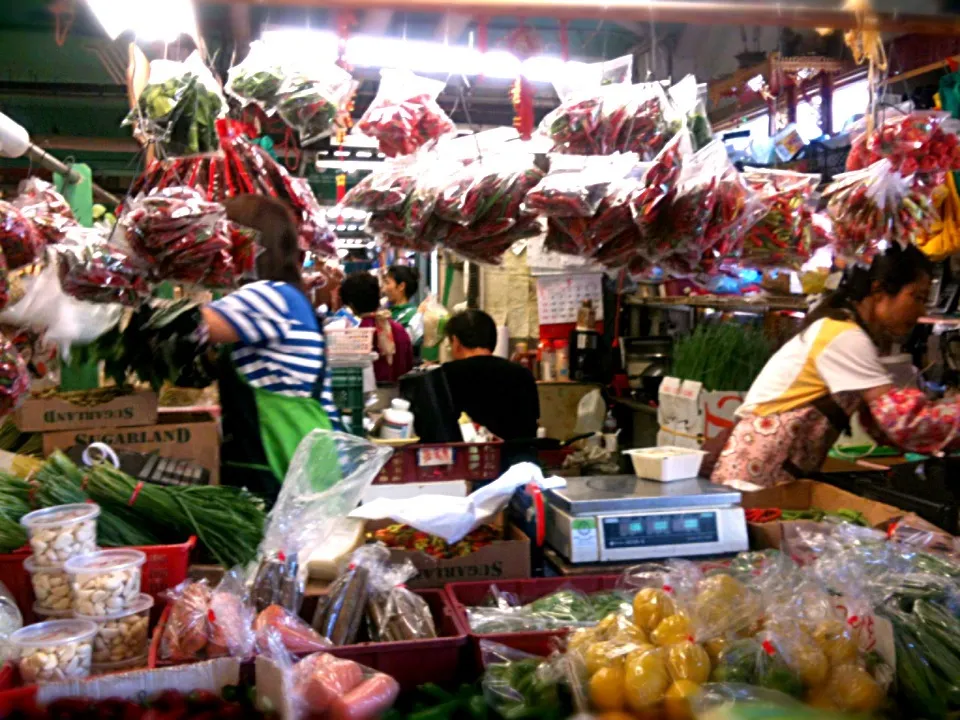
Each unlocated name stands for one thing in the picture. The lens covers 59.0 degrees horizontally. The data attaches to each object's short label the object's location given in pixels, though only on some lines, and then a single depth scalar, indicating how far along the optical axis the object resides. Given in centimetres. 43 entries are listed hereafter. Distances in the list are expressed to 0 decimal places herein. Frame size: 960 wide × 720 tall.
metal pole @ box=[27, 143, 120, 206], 264
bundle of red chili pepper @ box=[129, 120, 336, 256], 269
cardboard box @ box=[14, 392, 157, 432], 257
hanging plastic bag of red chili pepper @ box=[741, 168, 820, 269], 273
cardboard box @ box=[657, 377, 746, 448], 488
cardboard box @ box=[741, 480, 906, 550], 236
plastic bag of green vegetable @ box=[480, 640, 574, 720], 154
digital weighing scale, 224
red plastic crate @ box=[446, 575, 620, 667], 208
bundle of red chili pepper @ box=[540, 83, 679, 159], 260
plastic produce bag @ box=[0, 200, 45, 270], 204
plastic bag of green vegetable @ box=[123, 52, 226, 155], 254
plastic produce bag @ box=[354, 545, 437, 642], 185
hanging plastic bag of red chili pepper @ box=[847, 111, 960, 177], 271
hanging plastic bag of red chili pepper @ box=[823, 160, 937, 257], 277
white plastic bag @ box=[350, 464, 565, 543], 223
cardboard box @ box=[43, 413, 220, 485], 257
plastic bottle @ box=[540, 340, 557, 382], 688
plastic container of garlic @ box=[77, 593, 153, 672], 172
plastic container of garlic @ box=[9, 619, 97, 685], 157
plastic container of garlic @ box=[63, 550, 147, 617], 173
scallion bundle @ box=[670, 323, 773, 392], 491
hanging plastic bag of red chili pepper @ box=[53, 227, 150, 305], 228
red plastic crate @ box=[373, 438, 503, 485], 336
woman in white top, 276
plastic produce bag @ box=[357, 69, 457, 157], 274
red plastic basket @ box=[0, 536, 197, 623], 197
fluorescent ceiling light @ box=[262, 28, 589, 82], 266
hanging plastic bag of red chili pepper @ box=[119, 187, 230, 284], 217
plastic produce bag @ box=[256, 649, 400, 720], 150
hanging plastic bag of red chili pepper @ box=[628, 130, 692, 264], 247
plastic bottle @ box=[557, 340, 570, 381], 685
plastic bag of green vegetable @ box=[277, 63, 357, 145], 262
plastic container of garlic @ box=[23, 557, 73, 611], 180
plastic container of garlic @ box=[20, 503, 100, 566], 181
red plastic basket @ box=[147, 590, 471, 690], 171
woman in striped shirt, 243
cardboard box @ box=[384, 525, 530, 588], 219
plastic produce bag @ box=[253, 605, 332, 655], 172
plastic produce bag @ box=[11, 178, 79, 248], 240
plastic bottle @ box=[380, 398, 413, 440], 366
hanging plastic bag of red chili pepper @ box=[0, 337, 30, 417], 175
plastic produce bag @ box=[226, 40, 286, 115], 264
